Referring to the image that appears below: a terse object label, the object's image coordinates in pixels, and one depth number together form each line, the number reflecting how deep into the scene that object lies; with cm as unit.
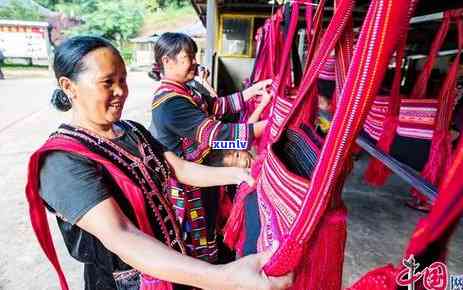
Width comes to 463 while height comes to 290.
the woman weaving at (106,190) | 67
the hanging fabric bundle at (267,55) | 176
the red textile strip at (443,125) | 159
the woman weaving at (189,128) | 148
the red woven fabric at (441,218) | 42
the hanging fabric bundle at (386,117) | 161
